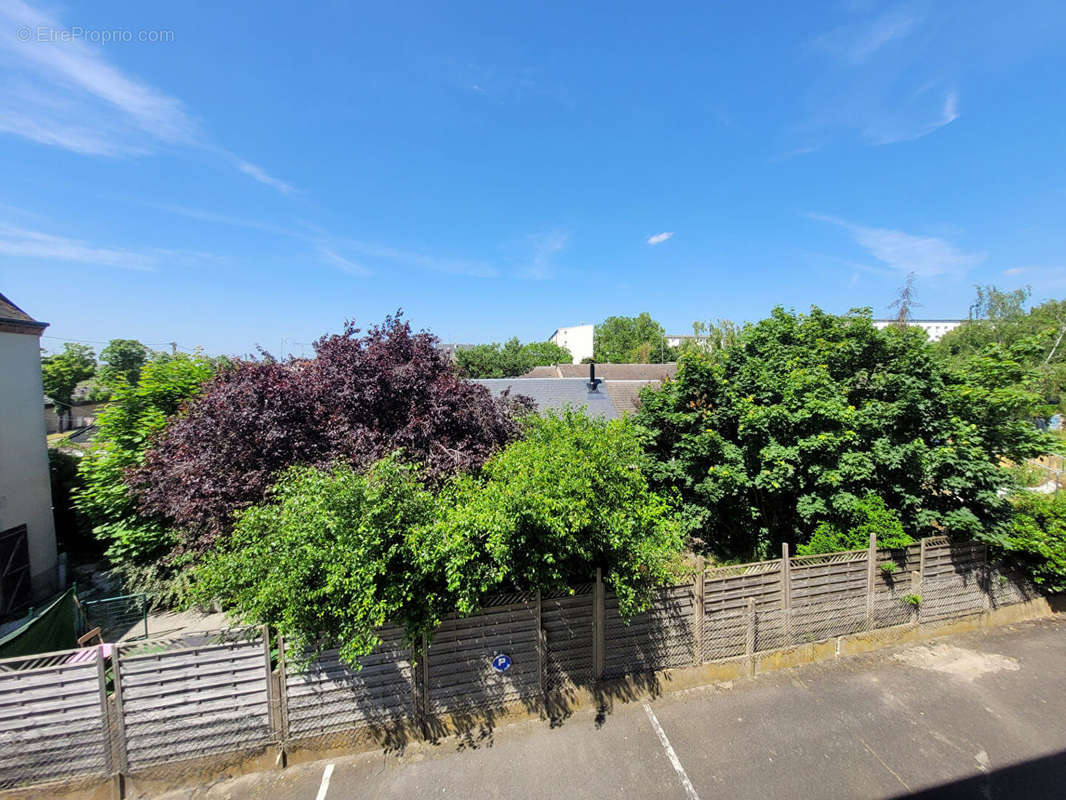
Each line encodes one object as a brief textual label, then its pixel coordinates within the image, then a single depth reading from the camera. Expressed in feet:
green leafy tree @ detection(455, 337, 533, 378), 162.71
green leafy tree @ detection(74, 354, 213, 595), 29.60
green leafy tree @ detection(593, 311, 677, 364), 210.16
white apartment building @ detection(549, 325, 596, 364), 233.55
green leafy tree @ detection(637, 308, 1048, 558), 23.72
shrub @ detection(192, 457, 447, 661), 14.23
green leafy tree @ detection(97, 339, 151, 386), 152.35
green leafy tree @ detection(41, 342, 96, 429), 135.03
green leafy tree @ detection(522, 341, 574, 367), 209.56
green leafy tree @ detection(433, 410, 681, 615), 14.85
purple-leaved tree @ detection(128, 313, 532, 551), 22.00
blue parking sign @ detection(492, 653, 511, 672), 17.94
